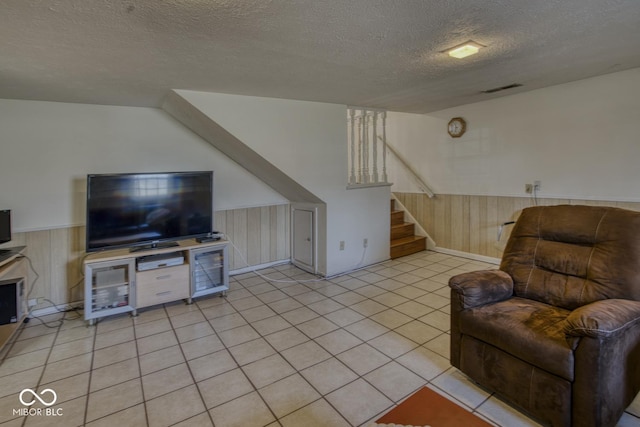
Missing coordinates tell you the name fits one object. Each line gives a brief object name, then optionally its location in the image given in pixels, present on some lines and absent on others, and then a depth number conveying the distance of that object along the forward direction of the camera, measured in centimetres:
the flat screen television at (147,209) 305
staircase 499
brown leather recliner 154
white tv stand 298
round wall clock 470
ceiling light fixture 225
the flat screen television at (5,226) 279
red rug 124
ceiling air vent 359
